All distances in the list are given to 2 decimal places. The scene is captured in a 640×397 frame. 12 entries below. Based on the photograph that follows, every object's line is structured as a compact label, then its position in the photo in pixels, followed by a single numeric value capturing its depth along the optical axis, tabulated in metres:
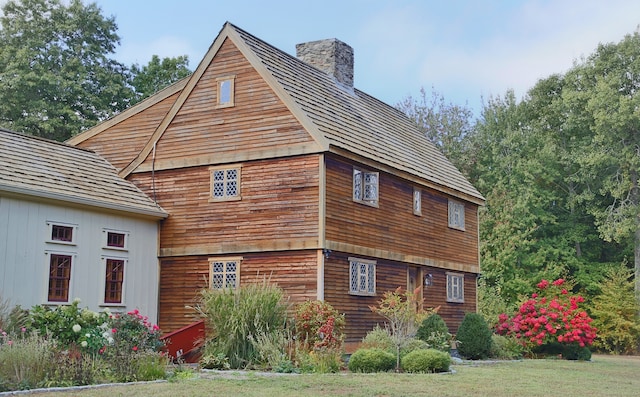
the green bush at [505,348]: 23.11
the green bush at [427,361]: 15.98
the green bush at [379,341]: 18.08
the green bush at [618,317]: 33.38
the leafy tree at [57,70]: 36.06
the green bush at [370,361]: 15.95
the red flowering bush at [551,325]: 23.88
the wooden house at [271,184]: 19.83
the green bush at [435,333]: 20.20
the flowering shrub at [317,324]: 17.67
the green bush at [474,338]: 22.27
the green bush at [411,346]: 17.52
